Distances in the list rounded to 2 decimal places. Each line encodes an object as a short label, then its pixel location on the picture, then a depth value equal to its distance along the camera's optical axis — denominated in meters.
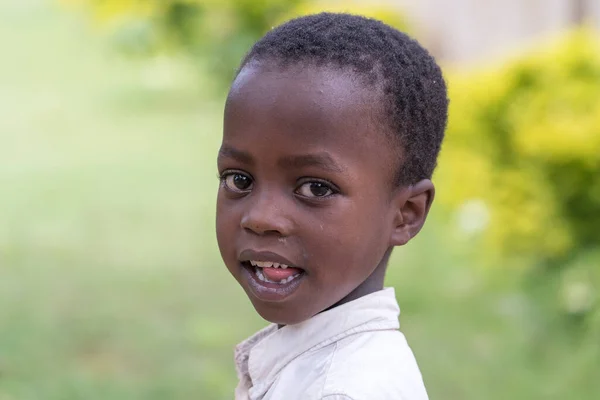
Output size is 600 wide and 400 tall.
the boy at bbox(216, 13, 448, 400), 1.68
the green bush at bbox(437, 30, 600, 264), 2.89
